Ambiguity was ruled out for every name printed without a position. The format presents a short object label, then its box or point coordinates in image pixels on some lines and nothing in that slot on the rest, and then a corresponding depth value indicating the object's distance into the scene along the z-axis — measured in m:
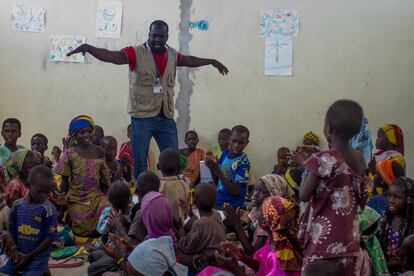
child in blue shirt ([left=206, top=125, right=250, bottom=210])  4.56
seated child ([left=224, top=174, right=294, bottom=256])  3.32
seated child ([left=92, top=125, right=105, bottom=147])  5.85
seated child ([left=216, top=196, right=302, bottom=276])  2.97
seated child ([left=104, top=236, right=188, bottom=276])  2.92
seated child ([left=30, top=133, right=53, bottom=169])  6.11
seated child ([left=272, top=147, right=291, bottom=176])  6.69
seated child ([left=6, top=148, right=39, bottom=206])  4.82
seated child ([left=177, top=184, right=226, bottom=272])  3.43
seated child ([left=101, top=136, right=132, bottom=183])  5.47
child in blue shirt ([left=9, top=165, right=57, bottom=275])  3.60
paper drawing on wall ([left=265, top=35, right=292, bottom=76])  7.27
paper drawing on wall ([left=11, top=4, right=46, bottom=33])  7.39
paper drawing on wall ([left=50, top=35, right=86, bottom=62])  7.40
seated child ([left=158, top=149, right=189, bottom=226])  4.00
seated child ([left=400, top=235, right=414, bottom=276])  3.00
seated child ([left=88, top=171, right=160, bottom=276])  3.56
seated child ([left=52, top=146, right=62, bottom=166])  7.11
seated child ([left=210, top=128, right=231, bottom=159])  7.08
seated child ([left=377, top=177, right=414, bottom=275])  3.29
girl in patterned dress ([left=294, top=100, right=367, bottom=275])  2.58
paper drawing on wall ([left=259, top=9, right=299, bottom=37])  7.23
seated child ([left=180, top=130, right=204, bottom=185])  6.90
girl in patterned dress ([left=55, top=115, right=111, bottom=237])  4.68
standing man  4.73
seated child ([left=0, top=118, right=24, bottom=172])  5.13
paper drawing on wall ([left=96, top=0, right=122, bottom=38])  7.39
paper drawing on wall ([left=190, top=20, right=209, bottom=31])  7.37
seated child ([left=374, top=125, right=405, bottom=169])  5.47
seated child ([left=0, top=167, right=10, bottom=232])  3.84
